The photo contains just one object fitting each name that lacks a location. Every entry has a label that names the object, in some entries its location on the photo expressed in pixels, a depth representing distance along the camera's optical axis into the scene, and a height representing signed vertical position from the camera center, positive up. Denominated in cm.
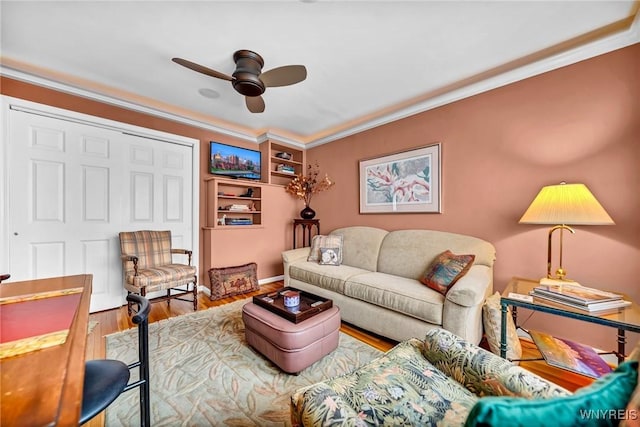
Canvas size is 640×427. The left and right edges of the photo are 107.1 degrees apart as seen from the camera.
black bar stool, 82 -65
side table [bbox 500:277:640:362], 123 -56
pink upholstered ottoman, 159 -88
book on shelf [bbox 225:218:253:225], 359 -13
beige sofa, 177 -67
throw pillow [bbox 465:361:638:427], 43 -37
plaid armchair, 245 -62
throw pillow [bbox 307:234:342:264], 316 -42
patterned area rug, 135 -114
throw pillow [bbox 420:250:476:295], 194 -49
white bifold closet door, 233 +20
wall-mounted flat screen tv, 352 +81
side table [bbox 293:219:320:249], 410 -31
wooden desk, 46 -39
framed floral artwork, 274 +40
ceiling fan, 192 +116
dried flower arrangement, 397 +48
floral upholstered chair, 44 -65
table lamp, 150 +4
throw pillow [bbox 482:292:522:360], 163 -84
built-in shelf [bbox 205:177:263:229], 341 +16
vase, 402 +0
